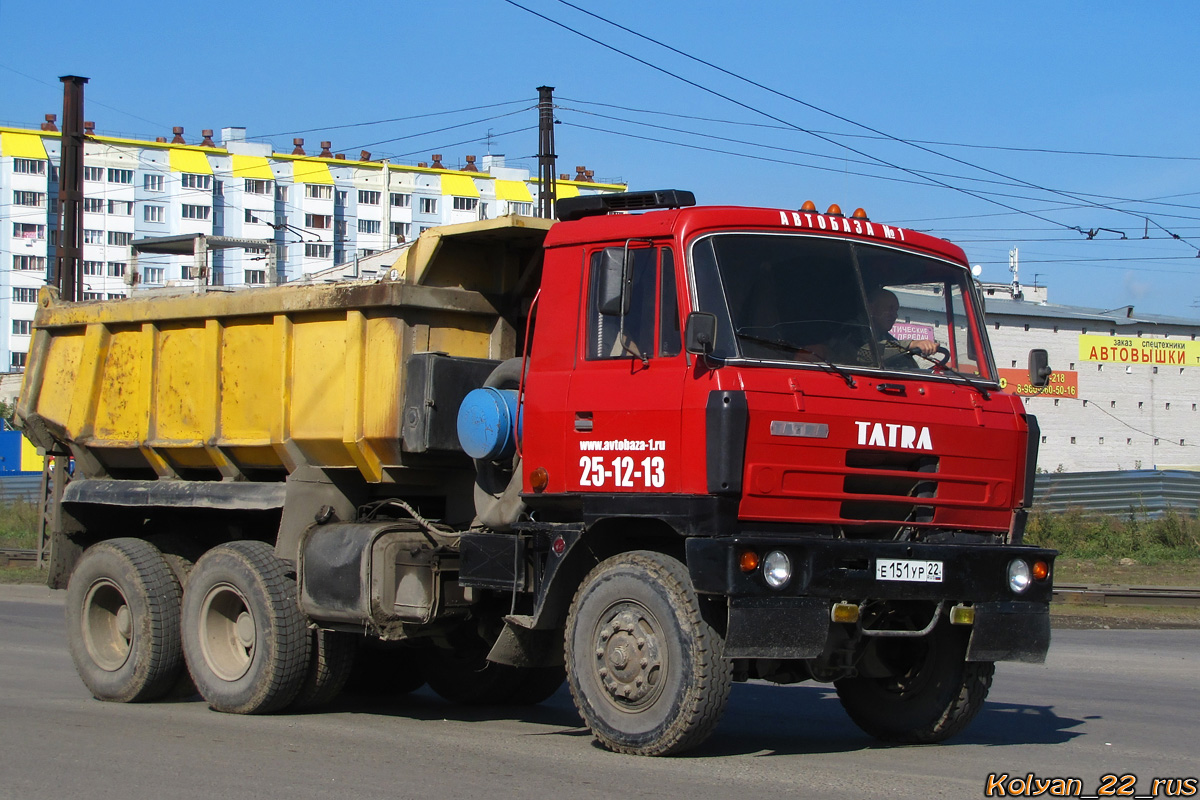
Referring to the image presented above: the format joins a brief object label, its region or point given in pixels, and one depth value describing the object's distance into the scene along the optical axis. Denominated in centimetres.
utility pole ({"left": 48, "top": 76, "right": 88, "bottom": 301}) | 2747
